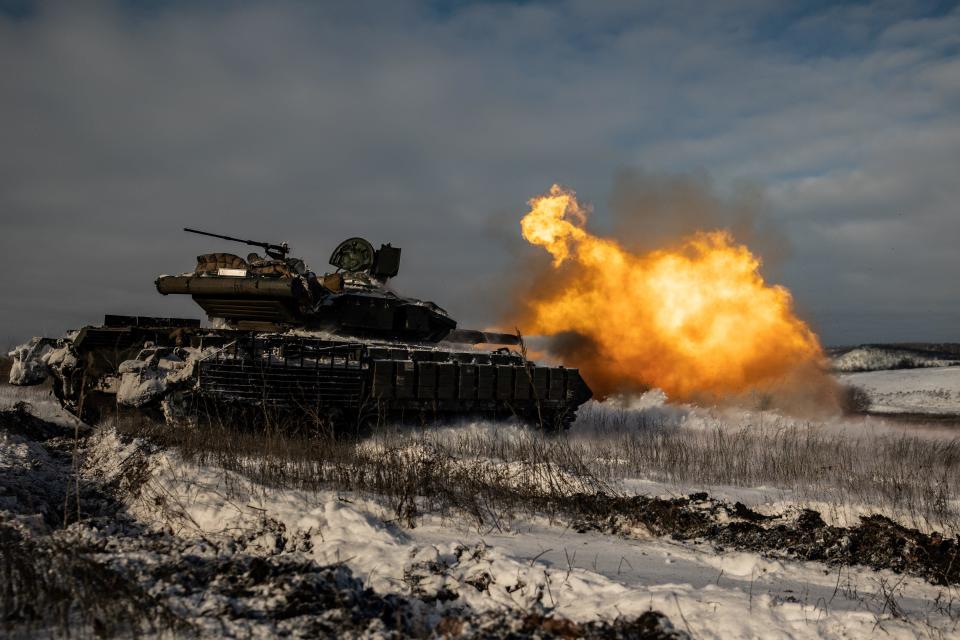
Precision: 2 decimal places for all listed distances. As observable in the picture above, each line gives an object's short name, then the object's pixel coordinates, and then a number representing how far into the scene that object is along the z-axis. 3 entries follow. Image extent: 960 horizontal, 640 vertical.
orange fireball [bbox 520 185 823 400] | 23.56
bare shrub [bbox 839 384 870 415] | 25.44
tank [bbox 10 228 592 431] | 11.02
